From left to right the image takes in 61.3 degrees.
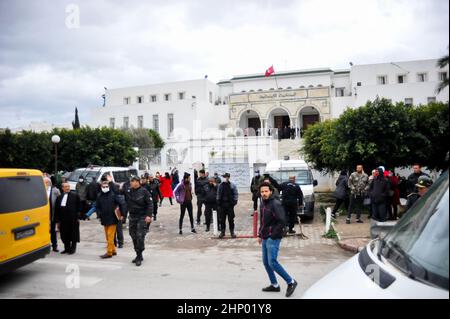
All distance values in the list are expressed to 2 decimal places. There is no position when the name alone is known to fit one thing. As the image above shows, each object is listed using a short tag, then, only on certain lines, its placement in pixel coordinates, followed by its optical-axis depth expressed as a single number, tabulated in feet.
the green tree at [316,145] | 69.69
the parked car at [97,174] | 58.98
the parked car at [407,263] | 6.96
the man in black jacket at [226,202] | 38.58
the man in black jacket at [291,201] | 39.06
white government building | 106.01
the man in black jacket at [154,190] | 49.49
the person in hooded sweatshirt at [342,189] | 46.47
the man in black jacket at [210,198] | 42.86
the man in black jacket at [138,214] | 27.73
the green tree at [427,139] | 49.49
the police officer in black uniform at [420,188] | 23.74
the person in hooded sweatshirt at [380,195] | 37.45
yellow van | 21.12
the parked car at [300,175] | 47.28
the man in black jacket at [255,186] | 48.56
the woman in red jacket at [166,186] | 69.00
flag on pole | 146.30
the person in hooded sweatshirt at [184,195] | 41.86
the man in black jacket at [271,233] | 19.75
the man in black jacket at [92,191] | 48.19
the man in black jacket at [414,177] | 38.11
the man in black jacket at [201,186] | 44.27
